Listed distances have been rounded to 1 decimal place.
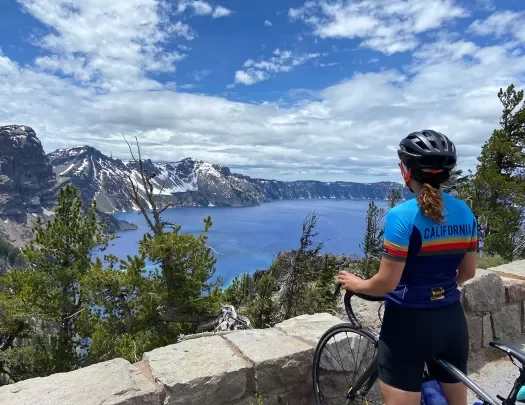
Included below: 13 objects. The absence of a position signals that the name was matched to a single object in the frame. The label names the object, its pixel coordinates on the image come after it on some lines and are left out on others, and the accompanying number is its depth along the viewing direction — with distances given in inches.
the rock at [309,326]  146.6
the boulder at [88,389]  100.9
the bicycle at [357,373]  80.7
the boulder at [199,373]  113.0
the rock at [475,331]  204.4
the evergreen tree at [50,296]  644.7
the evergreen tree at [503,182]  746.2
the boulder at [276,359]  128.0
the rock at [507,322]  215.5
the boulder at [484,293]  202.8
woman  81.4
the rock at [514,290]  220.8
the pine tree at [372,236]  987.3
